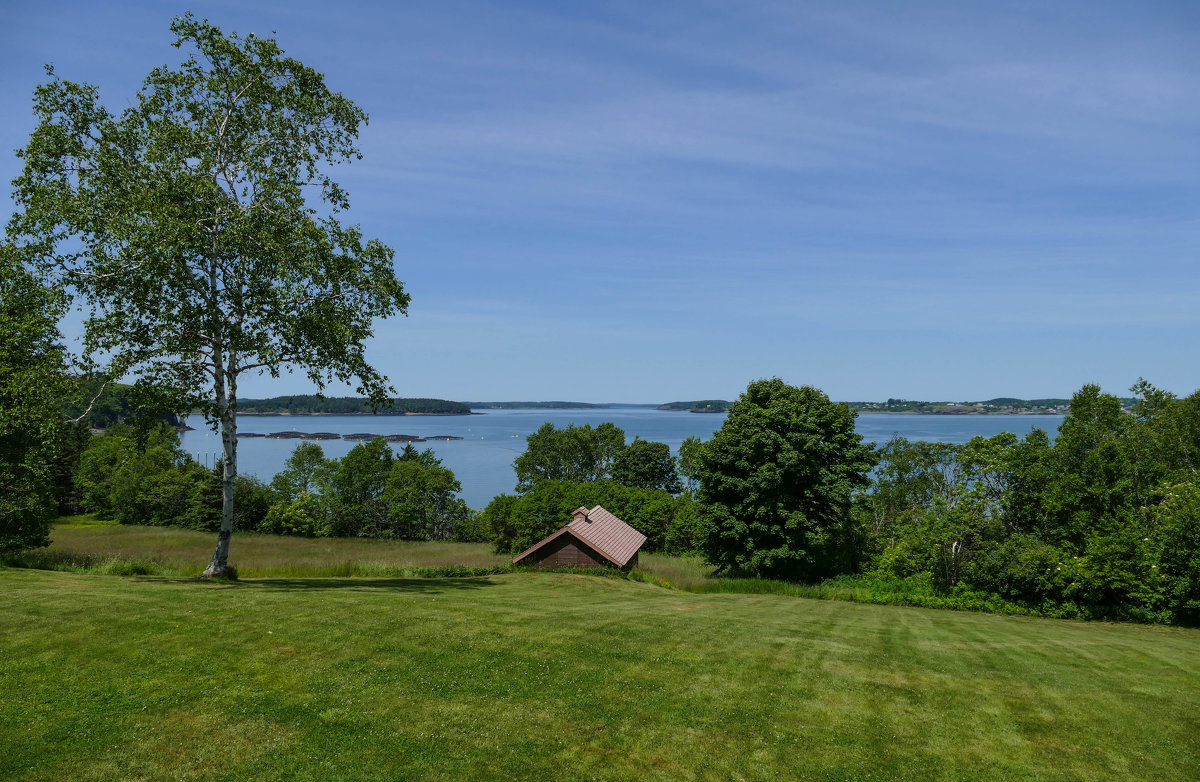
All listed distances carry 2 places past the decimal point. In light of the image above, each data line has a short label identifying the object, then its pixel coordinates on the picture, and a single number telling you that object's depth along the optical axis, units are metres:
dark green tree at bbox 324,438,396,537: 76.94
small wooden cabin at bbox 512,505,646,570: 38.53
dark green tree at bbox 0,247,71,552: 17.92
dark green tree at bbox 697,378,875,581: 40.78
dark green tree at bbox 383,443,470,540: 75.69
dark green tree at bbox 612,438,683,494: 94.75
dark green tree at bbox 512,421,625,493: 99.94
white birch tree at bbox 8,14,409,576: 19.16
